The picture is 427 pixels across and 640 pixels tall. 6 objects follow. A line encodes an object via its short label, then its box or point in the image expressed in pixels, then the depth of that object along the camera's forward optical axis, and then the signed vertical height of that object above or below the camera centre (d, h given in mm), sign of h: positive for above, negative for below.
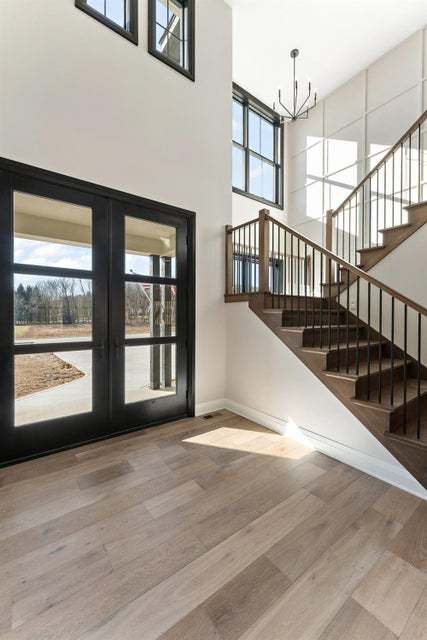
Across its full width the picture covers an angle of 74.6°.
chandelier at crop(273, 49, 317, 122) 4746 +4486
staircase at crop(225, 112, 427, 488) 2076 -181
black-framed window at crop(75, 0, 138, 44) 2621 +2969
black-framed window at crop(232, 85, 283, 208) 5707 +3568
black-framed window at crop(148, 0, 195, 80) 3154 +3306
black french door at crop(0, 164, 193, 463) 2311 +5
